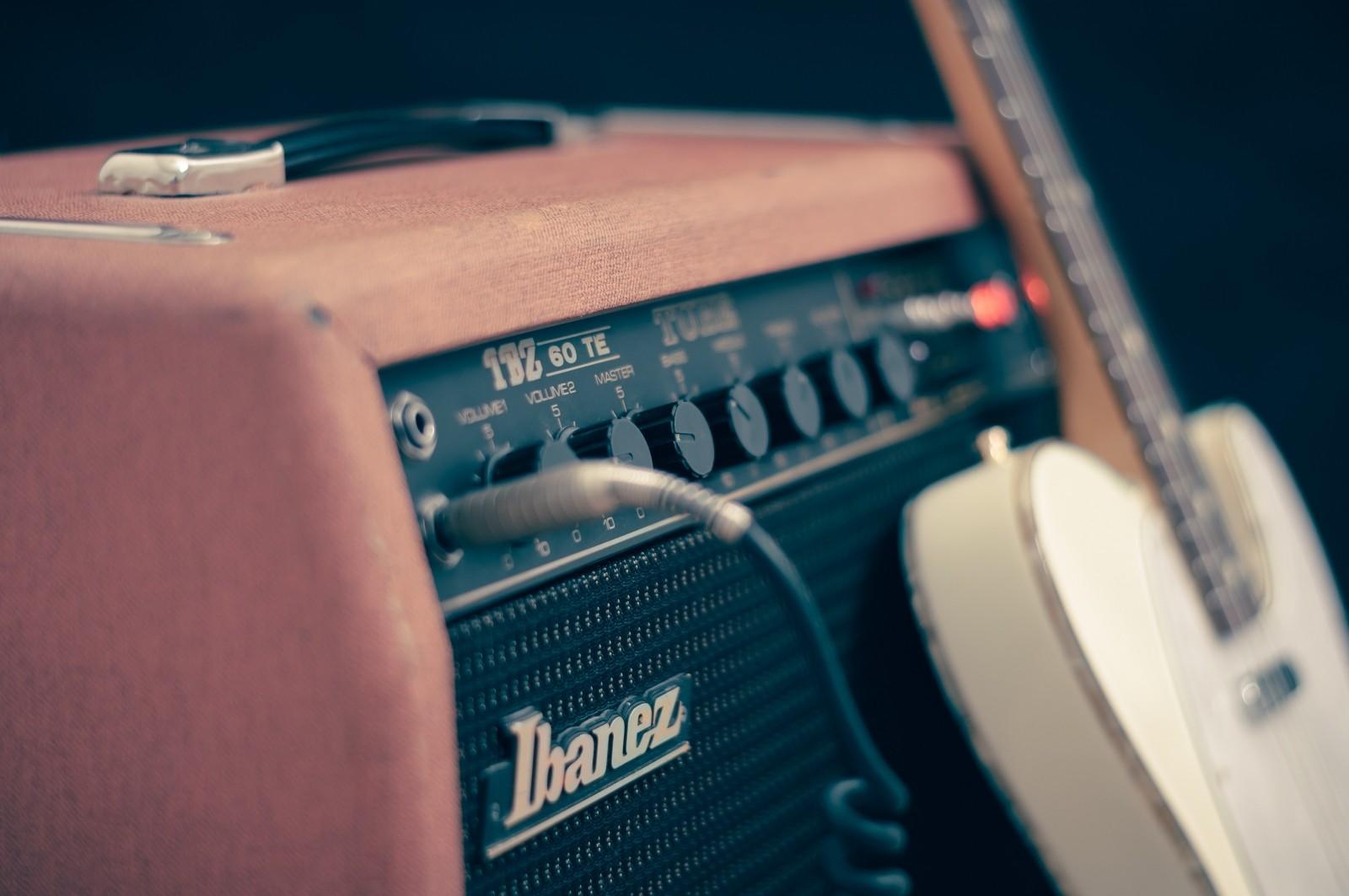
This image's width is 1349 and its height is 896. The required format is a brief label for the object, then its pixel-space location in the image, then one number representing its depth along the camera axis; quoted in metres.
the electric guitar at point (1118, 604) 0.62
